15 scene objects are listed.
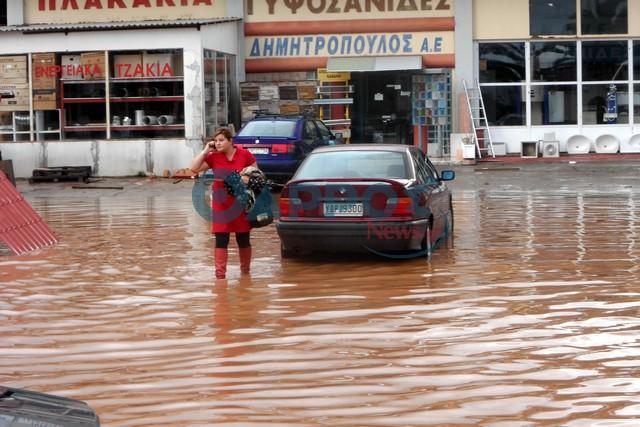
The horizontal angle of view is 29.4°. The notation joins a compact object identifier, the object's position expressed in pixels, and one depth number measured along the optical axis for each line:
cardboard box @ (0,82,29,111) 30.30
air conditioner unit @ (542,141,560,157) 33.38
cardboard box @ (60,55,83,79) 30.11
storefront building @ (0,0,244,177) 29.80
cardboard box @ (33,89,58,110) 30.00
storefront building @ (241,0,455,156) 33.31
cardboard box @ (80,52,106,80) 29.92
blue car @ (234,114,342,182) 24.38
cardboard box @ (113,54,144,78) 29.88
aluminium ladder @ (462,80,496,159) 33.69
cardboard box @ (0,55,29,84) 30.31
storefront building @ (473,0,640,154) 33.69
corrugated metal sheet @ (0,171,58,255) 16.23
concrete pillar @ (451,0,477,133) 33.53
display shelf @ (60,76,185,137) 29.89
